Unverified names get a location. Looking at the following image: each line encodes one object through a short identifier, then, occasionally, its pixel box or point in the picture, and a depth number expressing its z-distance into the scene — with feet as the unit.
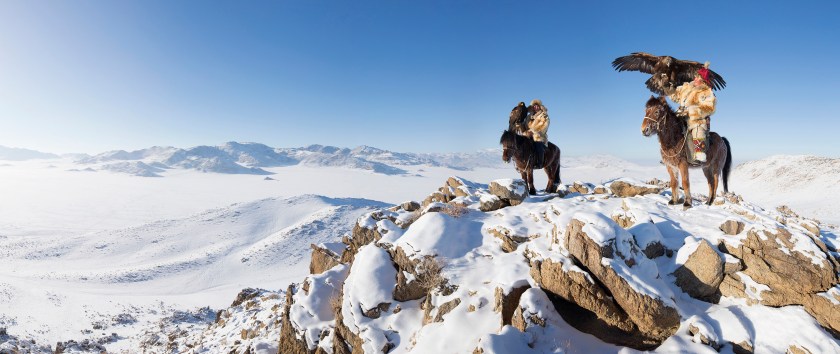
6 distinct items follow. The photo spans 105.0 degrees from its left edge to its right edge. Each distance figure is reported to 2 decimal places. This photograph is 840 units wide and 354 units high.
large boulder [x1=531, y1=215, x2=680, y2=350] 17.83
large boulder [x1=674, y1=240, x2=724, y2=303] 19.45
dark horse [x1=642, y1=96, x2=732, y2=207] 23.68
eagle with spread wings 24.73
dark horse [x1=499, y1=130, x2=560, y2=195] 33.01
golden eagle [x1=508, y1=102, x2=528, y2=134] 37.73
